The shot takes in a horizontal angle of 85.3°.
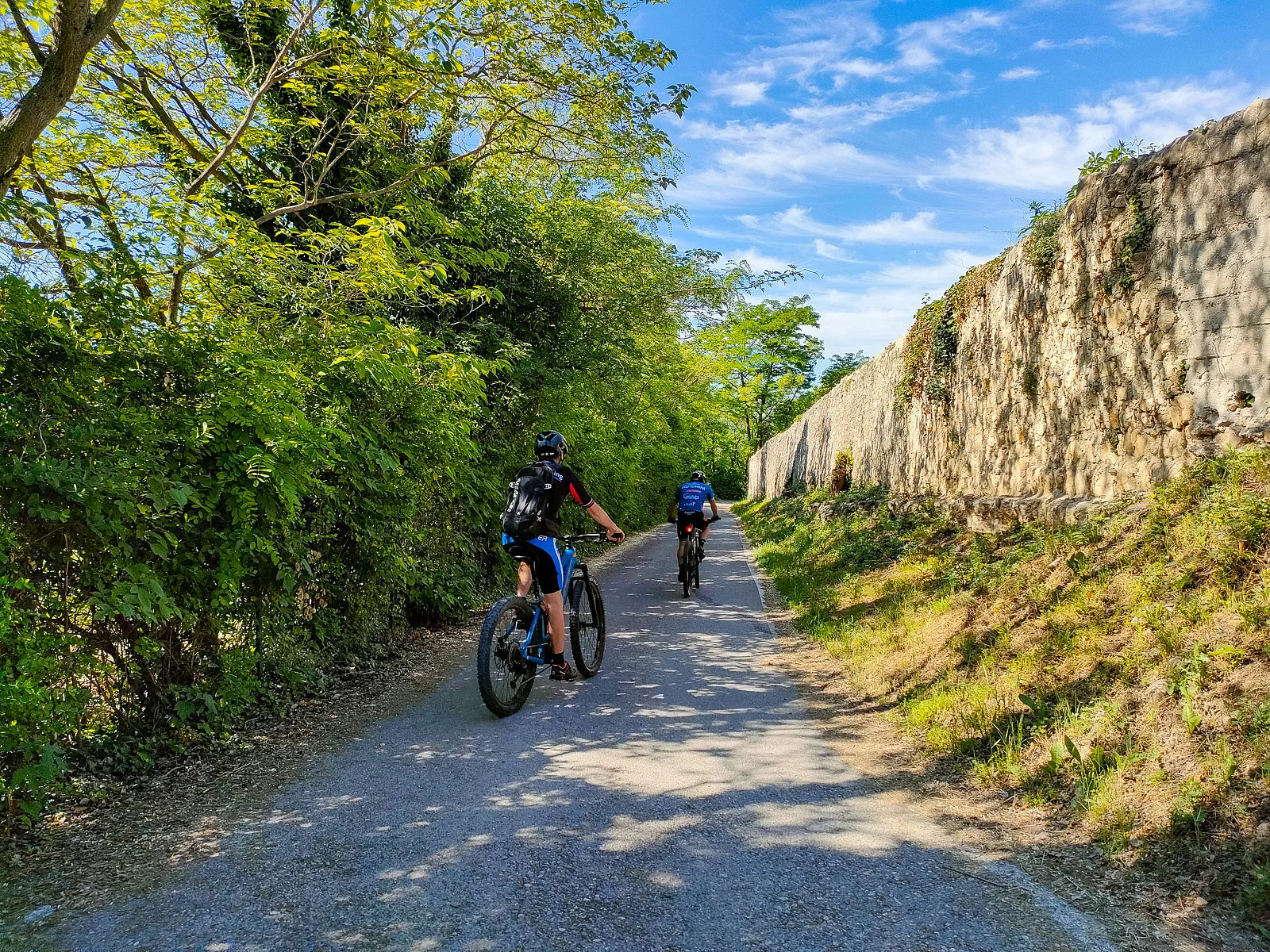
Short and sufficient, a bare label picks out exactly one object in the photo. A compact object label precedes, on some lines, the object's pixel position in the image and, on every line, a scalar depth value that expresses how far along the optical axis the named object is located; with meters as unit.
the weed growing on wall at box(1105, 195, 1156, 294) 5.82
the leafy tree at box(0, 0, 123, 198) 3.43
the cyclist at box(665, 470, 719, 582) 11.09
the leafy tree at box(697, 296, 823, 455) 37.03
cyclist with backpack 5.22
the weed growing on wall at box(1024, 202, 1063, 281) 7.23
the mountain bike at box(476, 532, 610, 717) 4.82
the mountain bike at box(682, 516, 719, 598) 10.72
